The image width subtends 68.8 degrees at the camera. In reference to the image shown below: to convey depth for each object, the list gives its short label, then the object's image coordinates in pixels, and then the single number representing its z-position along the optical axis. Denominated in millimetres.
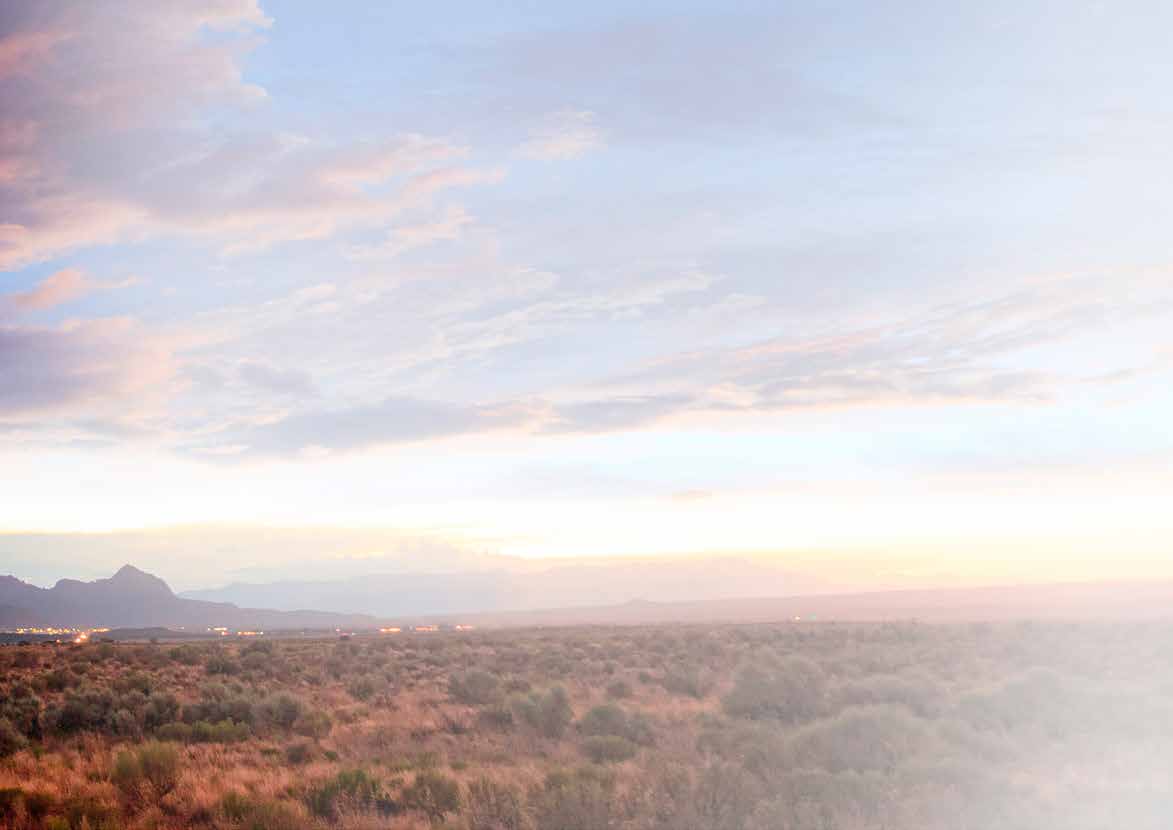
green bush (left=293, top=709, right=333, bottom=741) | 18722
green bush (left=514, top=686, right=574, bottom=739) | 18767
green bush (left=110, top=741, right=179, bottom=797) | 12555
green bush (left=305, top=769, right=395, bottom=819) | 11336
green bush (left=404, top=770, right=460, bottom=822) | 11266
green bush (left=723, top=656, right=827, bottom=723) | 19609
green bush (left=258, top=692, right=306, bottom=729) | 19719
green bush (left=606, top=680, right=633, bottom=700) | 24703
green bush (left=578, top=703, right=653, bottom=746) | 17719
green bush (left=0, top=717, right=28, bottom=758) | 16578
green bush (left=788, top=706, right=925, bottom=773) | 13336
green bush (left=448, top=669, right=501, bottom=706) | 23688
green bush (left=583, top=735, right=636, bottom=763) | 15414
